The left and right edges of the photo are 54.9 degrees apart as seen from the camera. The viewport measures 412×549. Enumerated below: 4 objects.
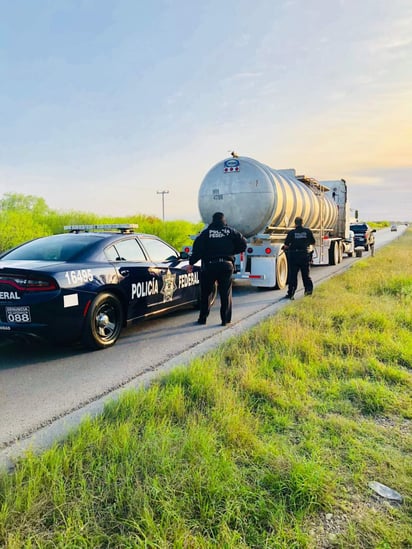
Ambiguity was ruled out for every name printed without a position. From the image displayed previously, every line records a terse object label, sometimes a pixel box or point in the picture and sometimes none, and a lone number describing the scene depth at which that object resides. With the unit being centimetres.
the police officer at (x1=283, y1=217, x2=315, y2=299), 881
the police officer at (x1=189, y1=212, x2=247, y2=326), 646
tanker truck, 962
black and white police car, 452
